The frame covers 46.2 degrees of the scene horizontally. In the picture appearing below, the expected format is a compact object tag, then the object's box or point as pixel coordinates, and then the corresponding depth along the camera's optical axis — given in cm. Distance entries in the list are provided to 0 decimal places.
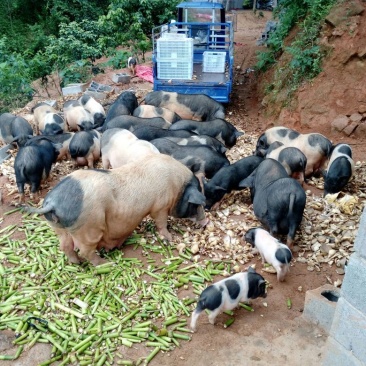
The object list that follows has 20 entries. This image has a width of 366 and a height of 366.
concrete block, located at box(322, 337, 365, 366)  325
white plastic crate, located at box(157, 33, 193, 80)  966
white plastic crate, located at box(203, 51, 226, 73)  1030
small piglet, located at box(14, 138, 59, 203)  646
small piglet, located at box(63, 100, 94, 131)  911
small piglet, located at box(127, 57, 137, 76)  1346
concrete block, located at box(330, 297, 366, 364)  312
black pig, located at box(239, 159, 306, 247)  527
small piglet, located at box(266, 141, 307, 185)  677
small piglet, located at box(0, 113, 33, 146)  848
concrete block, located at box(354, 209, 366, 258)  293
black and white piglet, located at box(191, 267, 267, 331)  417
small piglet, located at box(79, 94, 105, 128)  952
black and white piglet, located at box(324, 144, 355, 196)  650
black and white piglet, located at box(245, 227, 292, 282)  480
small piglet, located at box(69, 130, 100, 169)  755
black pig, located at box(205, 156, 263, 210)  641
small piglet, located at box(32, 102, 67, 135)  887
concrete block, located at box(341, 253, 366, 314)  303
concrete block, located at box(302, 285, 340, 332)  420
